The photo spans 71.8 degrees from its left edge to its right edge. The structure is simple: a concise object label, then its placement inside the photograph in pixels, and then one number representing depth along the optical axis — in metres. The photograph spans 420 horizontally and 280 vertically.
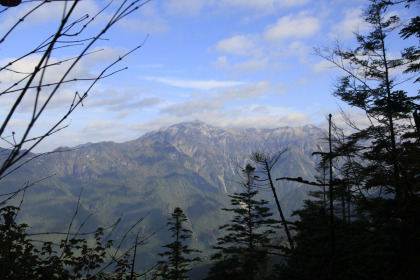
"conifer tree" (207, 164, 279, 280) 26.40
